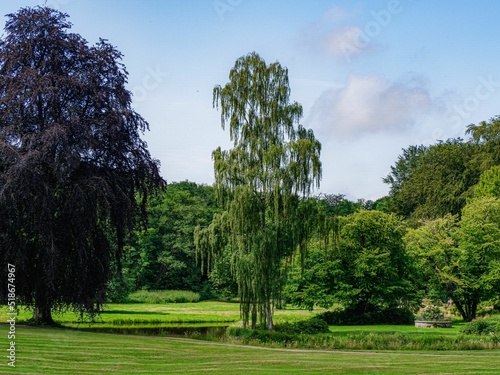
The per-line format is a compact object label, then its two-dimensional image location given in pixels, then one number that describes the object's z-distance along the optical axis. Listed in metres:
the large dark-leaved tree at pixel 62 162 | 22.73
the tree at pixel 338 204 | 96.75
